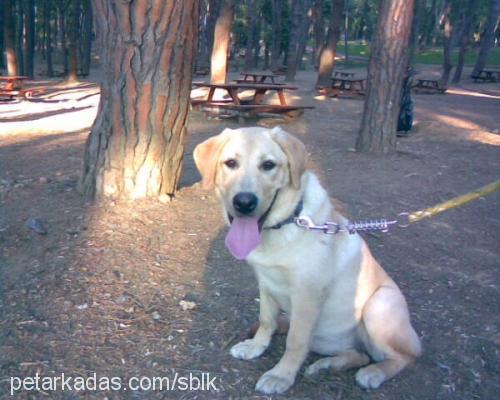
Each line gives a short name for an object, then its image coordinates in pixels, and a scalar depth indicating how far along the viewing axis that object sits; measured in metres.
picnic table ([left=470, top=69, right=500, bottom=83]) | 32.34
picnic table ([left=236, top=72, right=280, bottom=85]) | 24.22
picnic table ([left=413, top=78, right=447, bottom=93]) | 25.02
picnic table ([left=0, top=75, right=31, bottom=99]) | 18.33
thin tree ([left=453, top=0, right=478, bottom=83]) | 30.82
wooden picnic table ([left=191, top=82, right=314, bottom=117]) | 12.73
